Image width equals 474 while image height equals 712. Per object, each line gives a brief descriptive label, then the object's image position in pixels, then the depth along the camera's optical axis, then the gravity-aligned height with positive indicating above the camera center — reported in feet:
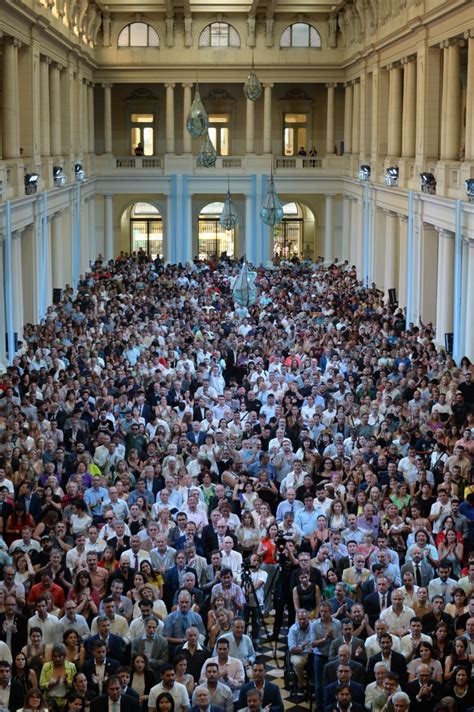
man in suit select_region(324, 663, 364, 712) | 38.78 -15.83
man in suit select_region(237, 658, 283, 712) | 38.50 -15.97
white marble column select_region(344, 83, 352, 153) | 172.96 +2.02
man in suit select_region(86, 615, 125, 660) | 41.66 -15.58
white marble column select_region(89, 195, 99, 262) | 168.04 -12.10
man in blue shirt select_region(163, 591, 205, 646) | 43.42 -15.48
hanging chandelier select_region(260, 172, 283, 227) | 109.29 -6.04
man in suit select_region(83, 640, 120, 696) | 40.01 -15.76
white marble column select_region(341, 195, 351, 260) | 171.94 -11.66
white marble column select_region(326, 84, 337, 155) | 178.29 +2.00
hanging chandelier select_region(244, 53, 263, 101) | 119.85 +4.36
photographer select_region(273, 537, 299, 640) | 50.19 -16.52
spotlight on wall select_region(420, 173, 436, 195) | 108.68 -3.69
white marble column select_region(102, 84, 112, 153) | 179.01 +2.22
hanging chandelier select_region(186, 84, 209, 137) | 107.47 +1.37
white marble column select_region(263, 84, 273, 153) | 178.60 +2.48
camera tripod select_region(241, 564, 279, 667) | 49.62 -16.64
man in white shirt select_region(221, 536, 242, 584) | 48.85 -15.21
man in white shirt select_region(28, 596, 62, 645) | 42.75 -15.35
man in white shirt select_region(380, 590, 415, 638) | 43.52 -15.41
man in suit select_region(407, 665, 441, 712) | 39.04 -16.04
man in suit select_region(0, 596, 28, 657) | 43.75 -15.84
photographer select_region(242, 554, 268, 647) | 49.73 -16.64
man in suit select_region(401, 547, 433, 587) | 48.06 -15.32
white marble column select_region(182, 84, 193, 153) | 178.50 +3.54
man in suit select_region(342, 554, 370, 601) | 47.14 -15.37
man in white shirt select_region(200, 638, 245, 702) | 40.34 -15.89
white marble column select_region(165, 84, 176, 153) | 178.40 +2.60
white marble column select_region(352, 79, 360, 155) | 165.58 +2.17
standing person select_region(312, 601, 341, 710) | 43.83 -16.18
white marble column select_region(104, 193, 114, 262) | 178.09 -11.44
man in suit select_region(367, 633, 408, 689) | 40.55 -15.68
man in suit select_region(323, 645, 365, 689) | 40.14 -15.69
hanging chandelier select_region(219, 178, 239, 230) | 119.44 -7.18
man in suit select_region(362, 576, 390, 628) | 45.11 -15.48
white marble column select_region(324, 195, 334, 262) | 178.40 -11.22
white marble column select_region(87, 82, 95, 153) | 172.55 +2.92
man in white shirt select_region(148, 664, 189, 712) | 38.25 -15.68
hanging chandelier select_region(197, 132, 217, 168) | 118.73 -1.53
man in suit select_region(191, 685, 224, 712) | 37.91 -15.78
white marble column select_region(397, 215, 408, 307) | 124.57 -11.62
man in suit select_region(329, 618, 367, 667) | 41.47 -15.55
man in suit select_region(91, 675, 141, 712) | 37.76 -15.78
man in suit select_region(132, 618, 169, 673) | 41.93 -15.82
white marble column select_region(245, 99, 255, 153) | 179.11 +1.16
